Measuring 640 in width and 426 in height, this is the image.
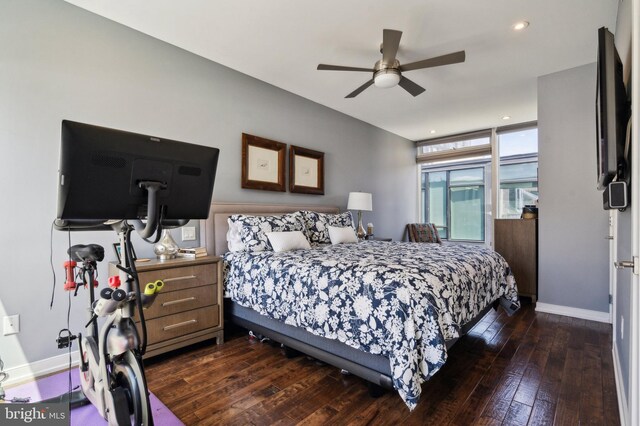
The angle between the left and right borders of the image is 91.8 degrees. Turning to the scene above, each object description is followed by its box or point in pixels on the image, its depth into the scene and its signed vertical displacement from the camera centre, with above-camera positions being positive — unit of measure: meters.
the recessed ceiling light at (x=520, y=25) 2.50 +1.54
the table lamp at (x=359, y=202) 4.43 +0.16
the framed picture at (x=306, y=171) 3.93 +0.56
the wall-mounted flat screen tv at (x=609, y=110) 1.34 +0.45
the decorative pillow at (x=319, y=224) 3.50 -0.13
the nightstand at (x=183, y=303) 2.22 -0.70
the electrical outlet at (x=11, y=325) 2.02 -0.74
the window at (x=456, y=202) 6.43 +0.24
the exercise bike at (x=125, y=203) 1.01 +0.03
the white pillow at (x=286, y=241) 2.88 -0.26
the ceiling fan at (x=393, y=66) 2.32 +1.20
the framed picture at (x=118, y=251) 1.25 -0.16
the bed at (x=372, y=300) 1.61 -0.56
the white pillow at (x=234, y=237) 2.90 -0.24
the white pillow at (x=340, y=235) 3.53 -0.25
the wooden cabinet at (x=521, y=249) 3.87 -0.46
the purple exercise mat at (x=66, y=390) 1.59 -1.09
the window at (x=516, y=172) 5.34 +0.72
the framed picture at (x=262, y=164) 3.40 +0.57
